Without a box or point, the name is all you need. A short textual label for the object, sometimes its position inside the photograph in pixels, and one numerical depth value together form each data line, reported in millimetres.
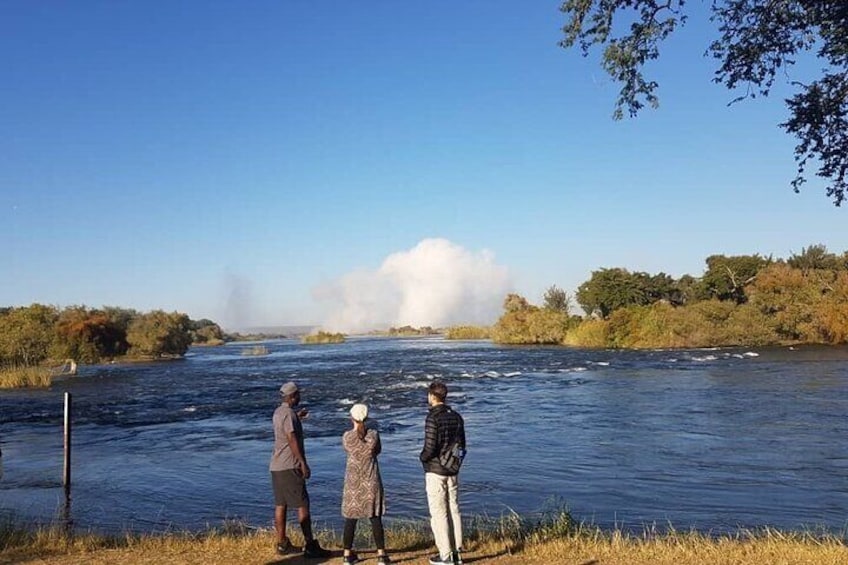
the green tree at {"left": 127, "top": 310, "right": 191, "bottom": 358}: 81250
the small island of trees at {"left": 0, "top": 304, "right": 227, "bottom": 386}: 55062
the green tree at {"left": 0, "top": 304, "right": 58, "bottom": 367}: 55344
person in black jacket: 7852
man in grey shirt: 8672
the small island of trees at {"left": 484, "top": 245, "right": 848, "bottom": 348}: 64250
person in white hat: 7930
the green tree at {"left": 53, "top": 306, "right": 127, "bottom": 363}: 68500
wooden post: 15859
